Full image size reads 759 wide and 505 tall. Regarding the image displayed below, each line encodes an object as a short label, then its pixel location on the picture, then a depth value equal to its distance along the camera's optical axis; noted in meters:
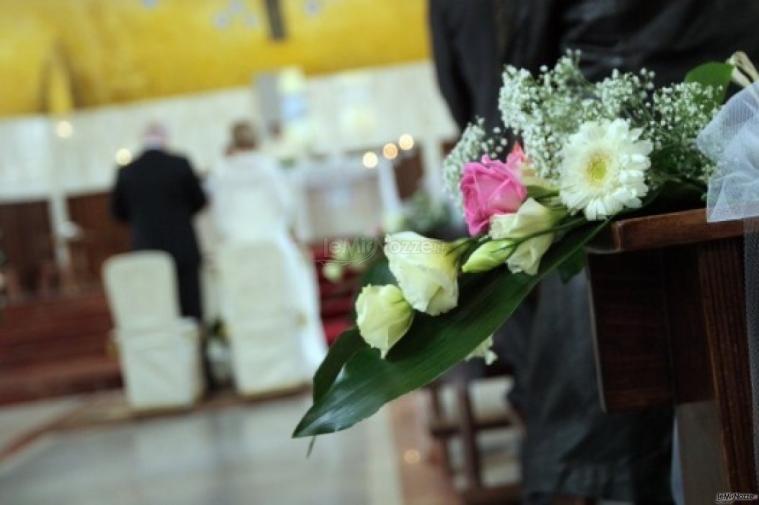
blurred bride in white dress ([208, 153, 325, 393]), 6.82
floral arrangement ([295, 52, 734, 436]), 1.07
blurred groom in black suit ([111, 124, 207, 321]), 7.32
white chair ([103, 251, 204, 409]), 6.82
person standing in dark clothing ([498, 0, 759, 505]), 1.53
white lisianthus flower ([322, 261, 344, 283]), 4.35
